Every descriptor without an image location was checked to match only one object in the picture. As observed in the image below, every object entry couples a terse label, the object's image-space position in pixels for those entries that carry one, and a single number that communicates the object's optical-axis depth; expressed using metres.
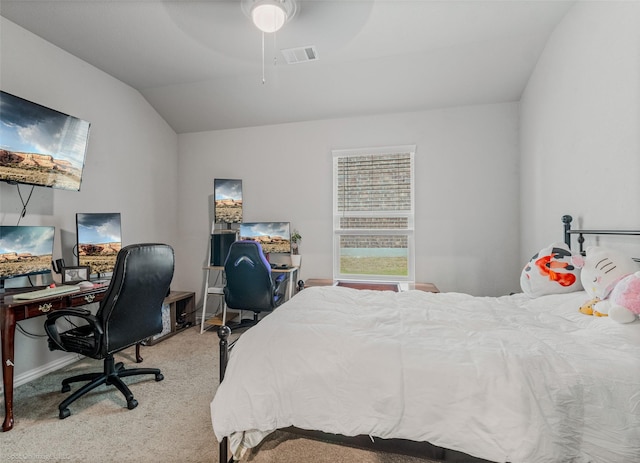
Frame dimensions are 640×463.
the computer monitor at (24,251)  2.08
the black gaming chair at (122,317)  1.92
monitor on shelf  3.78
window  3.57
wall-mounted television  2.11
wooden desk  1.79
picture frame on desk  2.46
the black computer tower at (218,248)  3.74
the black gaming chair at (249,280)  2.93
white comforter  1.01
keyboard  1.93
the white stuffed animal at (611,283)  1.20
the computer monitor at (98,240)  2.59
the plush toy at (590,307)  1.45
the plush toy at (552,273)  1.79
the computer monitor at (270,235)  3.68
